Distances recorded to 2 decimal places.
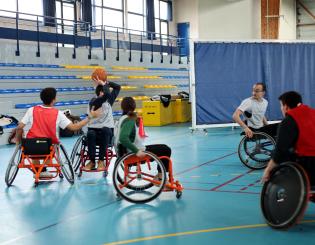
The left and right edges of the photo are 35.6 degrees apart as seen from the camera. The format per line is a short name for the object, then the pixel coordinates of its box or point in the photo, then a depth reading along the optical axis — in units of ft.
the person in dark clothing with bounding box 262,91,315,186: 11.48
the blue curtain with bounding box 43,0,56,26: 50.93
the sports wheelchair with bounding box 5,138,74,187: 16.55
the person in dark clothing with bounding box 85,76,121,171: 18.20
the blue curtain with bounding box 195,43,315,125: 33.40
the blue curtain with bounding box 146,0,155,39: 65.31
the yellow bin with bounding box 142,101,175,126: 41.73
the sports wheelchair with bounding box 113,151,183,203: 14.26
